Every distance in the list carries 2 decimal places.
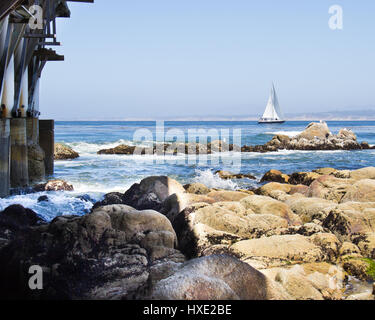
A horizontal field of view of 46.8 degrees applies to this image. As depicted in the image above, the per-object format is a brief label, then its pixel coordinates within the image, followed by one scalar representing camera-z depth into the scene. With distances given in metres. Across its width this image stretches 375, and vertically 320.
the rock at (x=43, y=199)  11.13
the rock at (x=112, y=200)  10.53
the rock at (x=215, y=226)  6.40
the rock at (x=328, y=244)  6.25
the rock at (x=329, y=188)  9.96
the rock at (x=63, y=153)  24.86
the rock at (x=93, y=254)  5.25
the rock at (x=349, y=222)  7.17
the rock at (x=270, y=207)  7.93
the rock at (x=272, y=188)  11.38
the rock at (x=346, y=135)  36.72
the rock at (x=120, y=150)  29.48
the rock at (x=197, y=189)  11.02
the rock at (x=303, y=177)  14.40
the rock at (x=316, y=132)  37.19
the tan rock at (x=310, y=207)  8.21
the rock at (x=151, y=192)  9.63
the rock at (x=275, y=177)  15.89
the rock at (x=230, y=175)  17.12
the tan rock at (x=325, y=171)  15.84
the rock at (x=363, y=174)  12.51
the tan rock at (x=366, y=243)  6.48
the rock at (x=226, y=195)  9.49
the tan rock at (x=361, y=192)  9.15
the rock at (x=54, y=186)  12.84
